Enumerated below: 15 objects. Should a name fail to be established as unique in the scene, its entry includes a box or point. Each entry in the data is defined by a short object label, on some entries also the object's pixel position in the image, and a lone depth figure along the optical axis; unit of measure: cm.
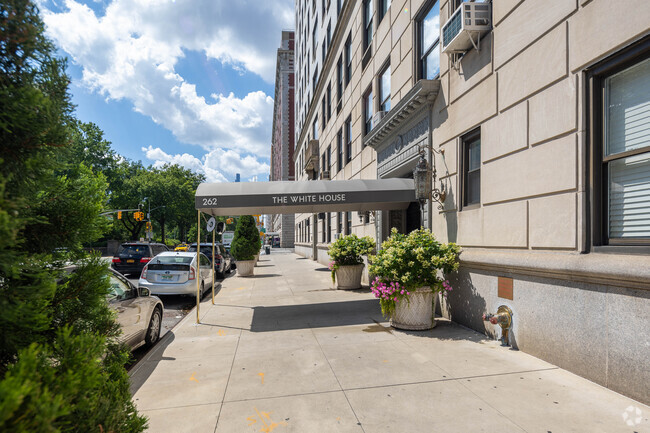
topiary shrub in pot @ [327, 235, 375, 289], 1215
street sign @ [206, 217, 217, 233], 1037
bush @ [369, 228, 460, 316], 675
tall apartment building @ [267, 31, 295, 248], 6097
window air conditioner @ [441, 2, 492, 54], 666
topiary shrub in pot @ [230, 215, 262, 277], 1753
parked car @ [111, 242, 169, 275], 1559
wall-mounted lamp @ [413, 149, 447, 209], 817
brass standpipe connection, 573
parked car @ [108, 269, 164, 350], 532
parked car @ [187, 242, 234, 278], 1744
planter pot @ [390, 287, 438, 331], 684
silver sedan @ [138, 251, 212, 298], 1102
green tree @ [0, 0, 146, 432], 153
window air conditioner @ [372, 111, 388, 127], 1191
